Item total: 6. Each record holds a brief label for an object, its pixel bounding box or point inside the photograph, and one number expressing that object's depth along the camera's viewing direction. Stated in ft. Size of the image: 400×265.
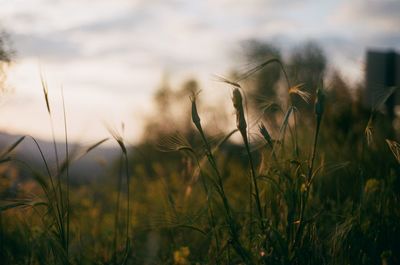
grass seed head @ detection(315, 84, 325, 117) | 7.32
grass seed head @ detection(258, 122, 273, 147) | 7.52
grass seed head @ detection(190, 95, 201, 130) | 7.44
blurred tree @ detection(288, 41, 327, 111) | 42.73
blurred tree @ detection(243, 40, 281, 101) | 37.68
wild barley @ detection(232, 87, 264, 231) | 7.36
